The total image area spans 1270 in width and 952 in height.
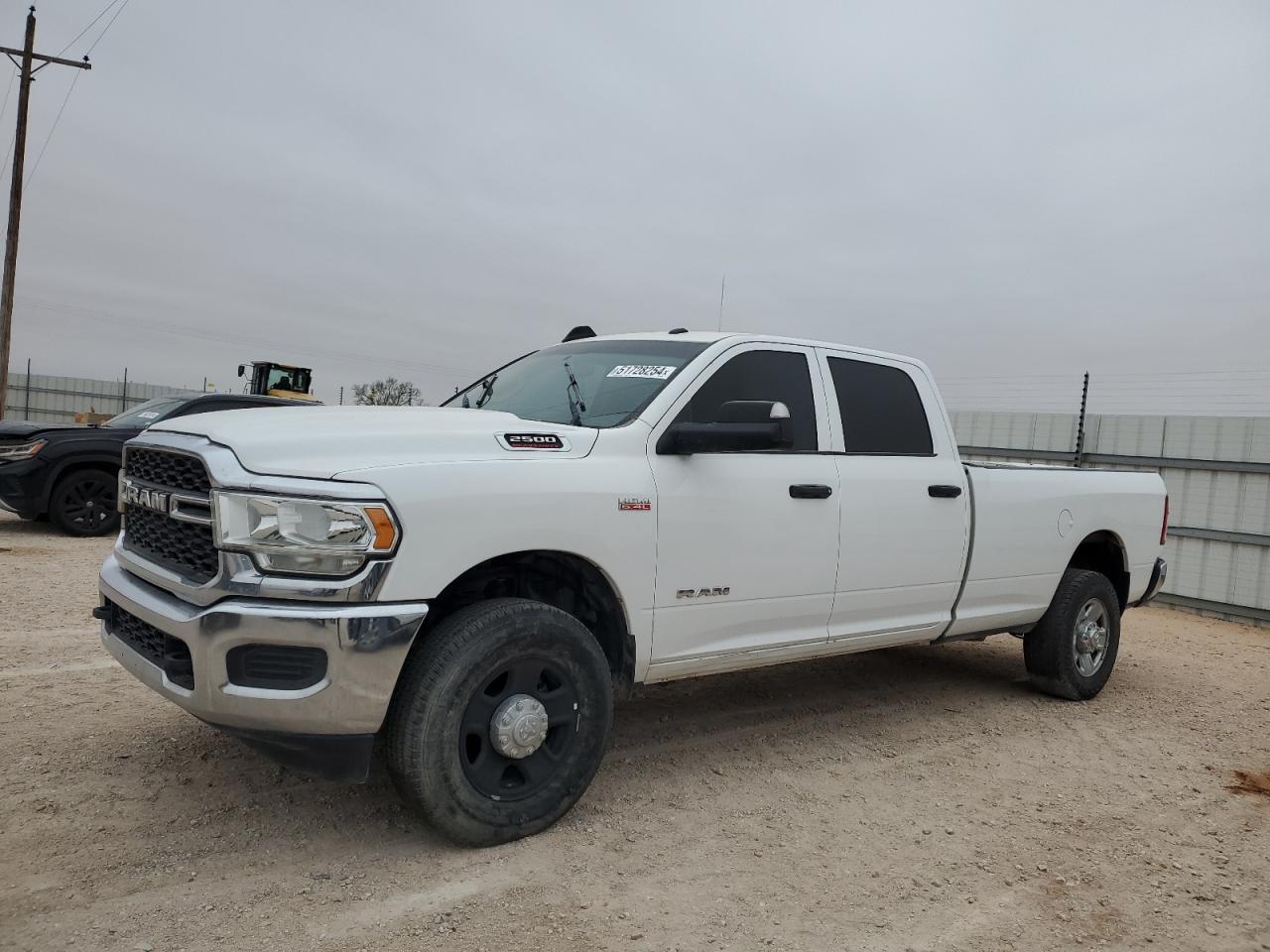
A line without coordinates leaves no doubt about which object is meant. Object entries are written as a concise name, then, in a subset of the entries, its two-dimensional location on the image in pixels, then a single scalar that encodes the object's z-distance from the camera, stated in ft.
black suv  32.24
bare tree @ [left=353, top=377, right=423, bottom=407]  83.16
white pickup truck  9.83
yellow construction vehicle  65.57
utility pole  61.16
